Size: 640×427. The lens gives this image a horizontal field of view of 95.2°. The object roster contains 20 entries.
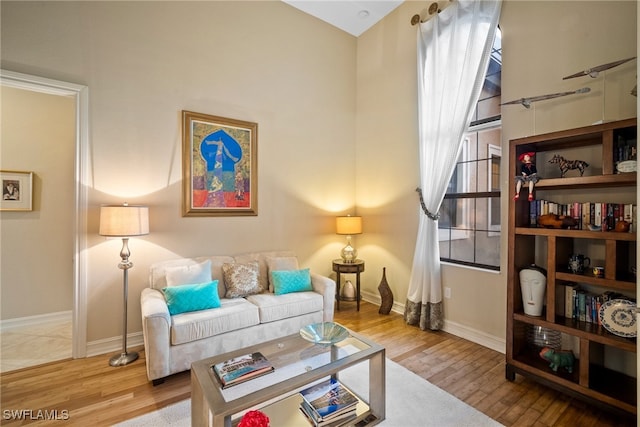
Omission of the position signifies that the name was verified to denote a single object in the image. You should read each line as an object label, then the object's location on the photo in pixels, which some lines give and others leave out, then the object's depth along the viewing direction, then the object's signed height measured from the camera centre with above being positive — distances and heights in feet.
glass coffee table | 4.61 -2.96
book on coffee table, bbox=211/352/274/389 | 5.21 -2.95
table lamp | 13.30 -0.67
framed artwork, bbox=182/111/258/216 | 10.49 +1.77
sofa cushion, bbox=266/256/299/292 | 11.23 -2.02
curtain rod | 10.96 +7.75
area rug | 6.18 -4.42
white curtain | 9.71 +3.93
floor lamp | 8.18 -0.45
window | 9.95 +0.76
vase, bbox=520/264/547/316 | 7.45 -1.93
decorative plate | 6.03 -2.18
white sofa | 7.48 -3.08
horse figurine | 7.25 +1.27
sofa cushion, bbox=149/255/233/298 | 9.47 -1.90
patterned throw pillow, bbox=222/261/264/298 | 10.06 -2.34
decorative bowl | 6.51 -2.79
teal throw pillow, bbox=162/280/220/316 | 8.39 -2.50
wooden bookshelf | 6.17 -1.28
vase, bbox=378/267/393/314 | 12.51 -3.54
